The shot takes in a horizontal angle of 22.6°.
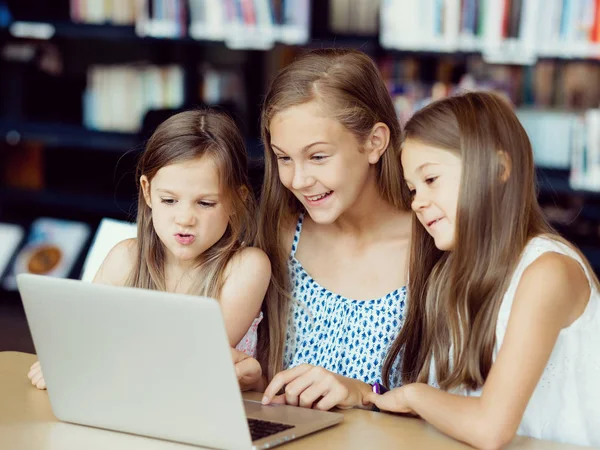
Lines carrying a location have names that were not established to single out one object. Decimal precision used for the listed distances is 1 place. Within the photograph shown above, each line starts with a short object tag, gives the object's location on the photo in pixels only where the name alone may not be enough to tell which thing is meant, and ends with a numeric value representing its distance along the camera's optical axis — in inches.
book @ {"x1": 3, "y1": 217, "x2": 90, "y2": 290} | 184.7
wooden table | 86.5
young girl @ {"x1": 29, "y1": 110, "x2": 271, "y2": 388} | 109.1
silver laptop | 80.2
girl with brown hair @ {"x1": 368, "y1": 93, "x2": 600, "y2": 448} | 98.5
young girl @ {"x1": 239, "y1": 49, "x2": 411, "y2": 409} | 108.9
